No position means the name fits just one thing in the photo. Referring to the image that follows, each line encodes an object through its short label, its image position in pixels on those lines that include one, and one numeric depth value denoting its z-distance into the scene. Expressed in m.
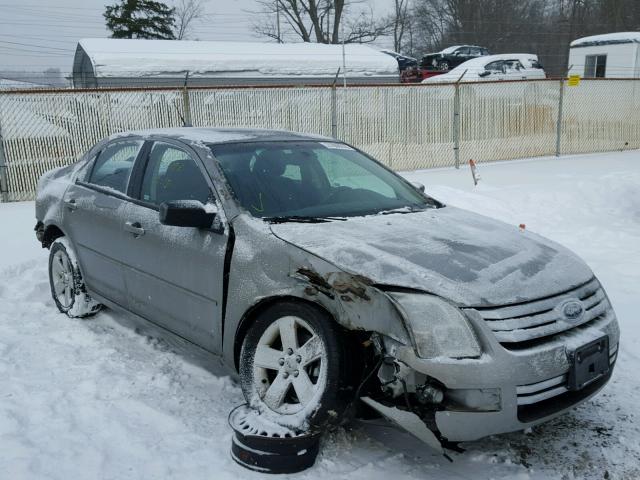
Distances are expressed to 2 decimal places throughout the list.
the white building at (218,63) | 18.14
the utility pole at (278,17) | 38.60
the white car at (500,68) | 21.73
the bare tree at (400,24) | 47.19
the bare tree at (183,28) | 48.05
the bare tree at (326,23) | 37.88
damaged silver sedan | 2.69
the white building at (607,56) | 22.88
